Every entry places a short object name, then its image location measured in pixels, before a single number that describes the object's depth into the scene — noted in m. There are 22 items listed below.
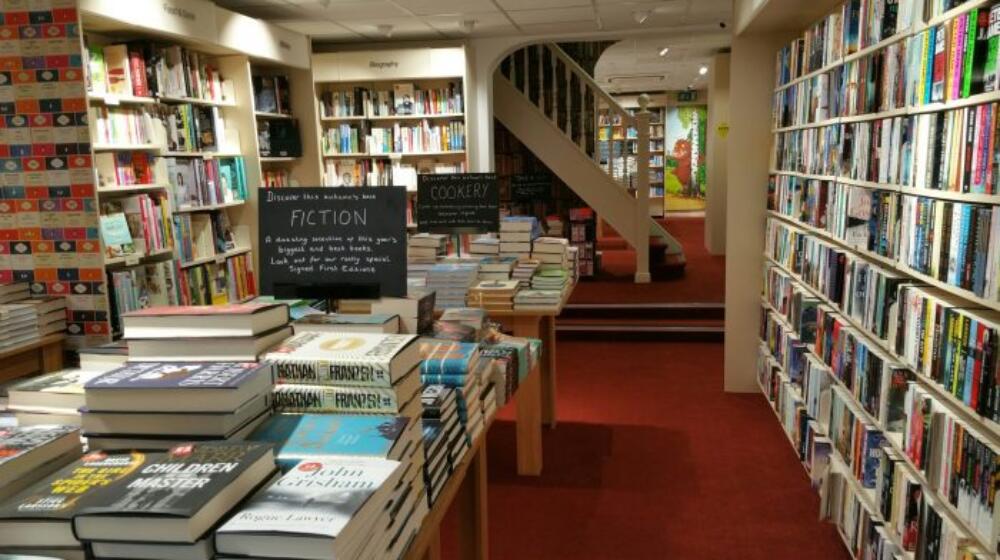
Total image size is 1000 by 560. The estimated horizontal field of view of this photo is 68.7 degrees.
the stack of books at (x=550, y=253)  4.39
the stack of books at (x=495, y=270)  4.09
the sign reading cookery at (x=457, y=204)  4.27
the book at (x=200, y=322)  1.54
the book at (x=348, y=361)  1.44
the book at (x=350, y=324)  1.87
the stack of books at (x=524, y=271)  4.06
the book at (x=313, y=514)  0.99
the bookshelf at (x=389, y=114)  6.85
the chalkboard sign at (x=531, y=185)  8.61
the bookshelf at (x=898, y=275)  1.93
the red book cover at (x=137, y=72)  4.27
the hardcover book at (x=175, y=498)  1.00
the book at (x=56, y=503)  1.05
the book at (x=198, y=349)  1.54
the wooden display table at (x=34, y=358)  3.62
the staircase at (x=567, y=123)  8.67
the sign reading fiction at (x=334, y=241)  2.29
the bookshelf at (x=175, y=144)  4.05
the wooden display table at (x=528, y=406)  3.78
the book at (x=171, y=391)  1.29
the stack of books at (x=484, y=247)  4.52
